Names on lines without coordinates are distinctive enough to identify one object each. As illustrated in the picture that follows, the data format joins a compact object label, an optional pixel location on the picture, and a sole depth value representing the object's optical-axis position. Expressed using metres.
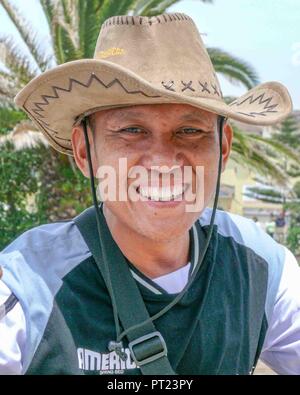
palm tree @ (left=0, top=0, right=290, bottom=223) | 7.96
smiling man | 0.73
